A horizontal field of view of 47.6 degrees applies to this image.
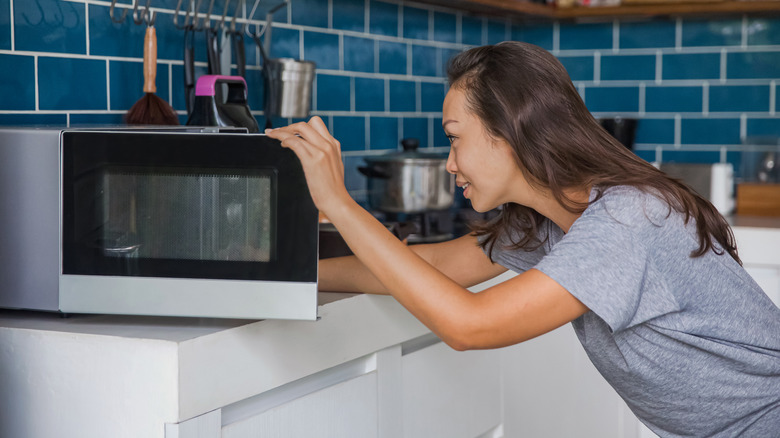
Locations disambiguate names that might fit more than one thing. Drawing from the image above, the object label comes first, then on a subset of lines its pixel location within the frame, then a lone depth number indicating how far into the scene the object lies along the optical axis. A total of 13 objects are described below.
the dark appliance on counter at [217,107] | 1.60
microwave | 1.14
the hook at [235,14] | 1.83
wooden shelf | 2.74
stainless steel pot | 2.19
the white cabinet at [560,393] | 2.36
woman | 1.07
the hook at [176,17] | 1.74
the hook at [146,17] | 1.66
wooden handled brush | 1.62
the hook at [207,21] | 1.78
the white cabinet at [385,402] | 1.23
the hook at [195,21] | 1.76
